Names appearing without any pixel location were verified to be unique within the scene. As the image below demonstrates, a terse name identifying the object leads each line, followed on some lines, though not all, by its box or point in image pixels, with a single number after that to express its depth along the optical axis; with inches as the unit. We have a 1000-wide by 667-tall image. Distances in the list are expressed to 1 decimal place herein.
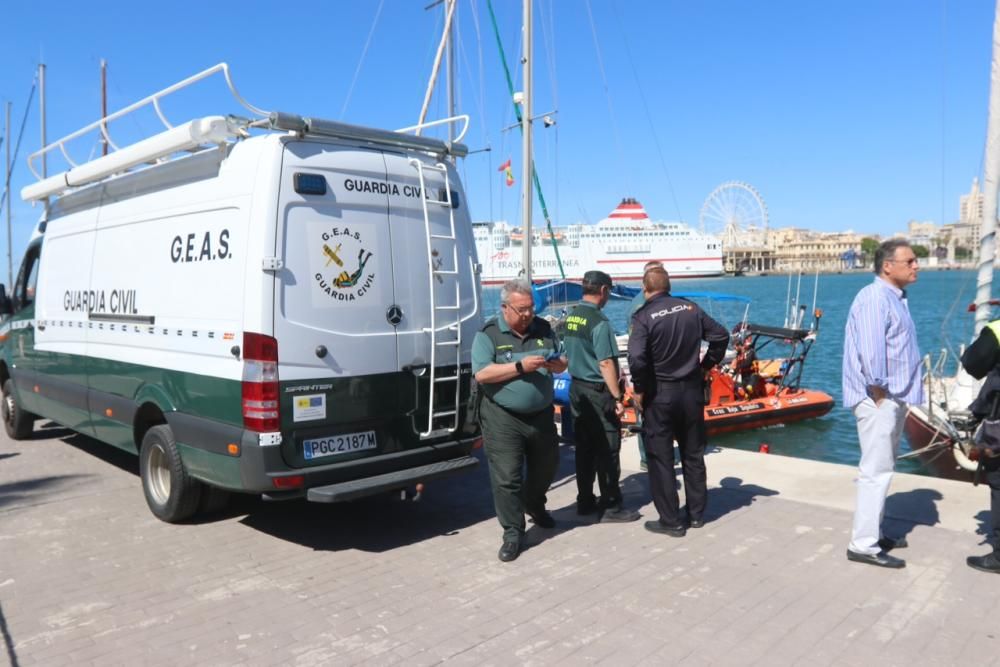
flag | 666.2
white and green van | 186.5
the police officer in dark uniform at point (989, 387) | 171.3
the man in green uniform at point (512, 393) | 193.2
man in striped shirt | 176.1
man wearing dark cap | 220.2
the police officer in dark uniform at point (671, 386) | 207.6
